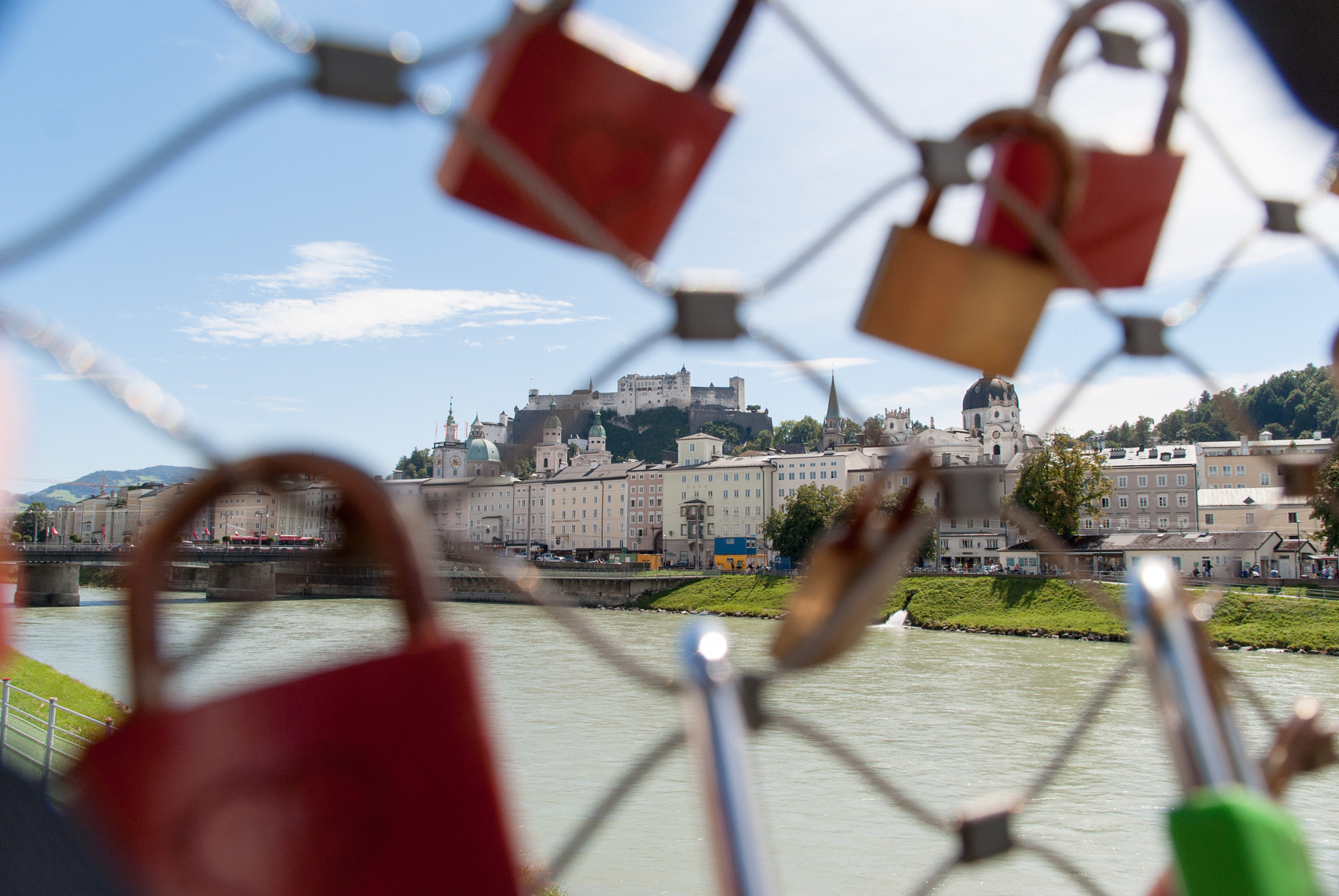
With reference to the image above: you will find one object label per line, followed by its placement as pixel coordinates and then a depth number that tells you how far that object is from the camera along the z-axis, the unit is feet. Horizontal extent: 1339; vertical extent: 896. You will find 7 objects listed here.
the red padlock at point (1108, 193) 1.52
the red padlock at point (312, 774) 0.71
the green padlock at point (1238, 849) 0.77
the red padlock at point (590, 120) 1.08
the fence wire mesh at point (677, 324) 0.88
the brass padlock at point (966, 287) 1.39
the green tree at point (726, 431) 120.26
